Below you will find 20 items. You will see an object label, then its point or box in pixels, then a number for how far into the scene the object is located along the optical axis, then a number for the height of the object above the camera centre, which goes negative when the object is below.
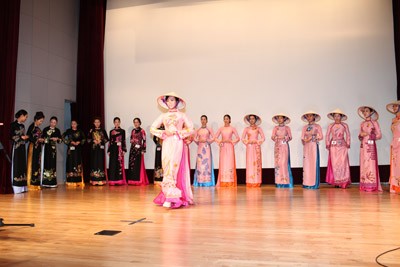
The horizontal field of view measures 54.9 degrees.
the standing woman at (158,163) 8.23 +0.03
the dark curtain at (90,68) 8.97 +2.27
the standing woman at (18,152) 6.36 +0.20
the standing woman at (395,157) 6.02 +0.12
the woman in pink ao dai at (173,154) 4.53 +0.12
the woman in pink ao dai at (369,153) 6.50 +0.20
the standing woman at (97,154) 8.16 +0.22
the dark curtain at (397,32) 7.50 +2.60
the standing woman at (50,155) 7.38 +0.18
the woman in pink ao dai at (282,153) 7.57 +0.23
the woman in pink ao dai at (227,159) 7.86 +0.11
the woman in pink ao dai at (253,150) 7.70 +0.29
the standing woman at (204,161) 8.00 +0.07
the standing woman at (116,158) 8.23 +0.13
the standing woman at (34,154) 6.98 +0.19
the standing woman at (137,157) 8.25 +0.16
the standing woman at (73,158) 7.94 +0.13
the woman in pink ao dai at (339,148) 7.12 +0.31
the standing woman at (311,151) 7.28 +0.26
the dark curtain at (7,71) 6.34 +1.58
